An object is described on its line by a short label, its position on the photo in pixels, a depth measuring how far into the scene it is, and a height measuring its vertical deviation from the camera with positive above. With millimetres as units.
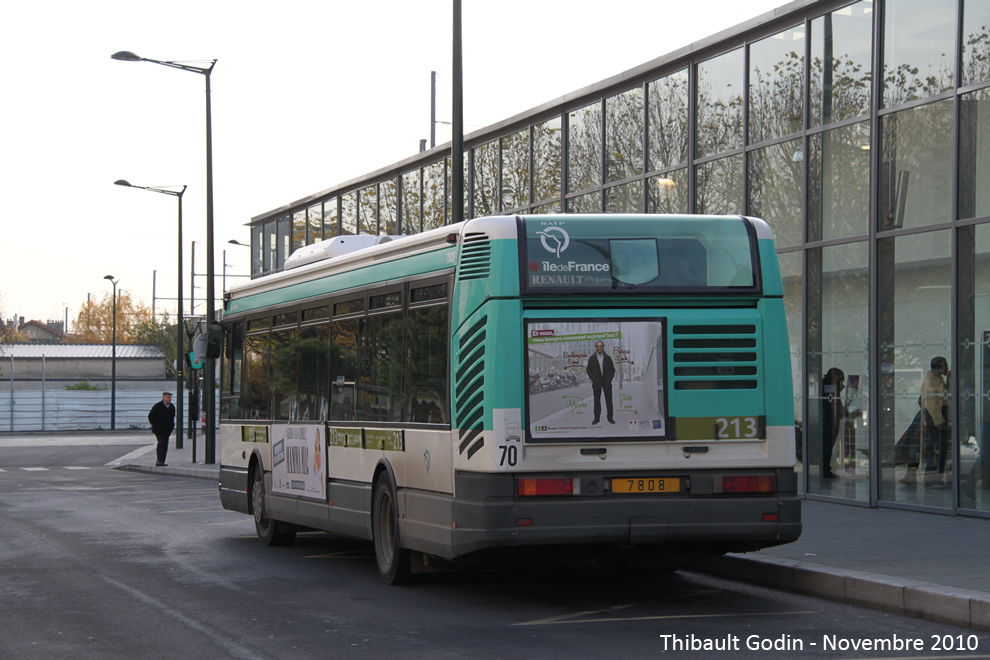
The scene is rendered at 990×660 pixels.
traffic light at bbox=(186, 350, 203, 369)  31388 -94
